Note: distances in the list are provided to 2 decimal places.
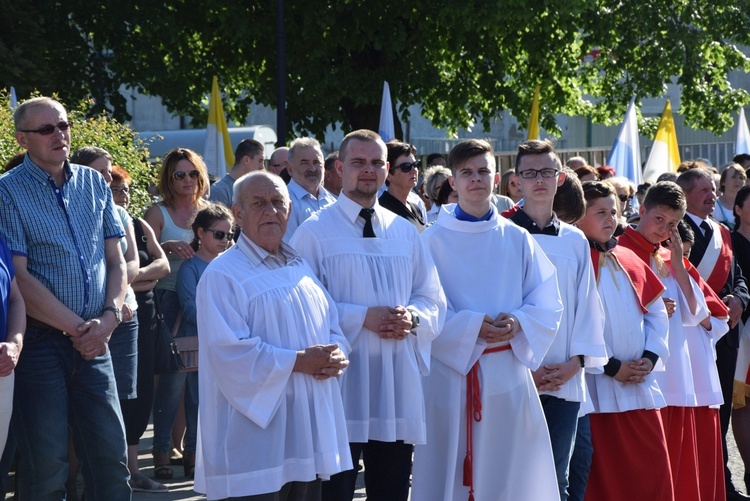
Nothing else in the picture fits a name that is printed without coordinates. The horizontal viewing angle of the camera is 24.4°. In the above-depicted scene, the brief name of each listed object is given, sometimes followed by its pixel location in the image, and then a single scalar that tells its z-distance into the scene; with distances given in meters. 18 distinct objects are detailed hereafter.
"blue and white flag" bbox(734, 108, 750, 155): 22.97
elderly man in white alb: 7.08
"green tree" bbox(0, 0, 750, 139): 28.06
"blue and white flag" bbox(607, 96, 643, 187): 21.26
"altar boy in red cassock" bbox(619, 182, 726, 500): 10.38
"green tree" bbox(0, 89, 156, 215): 14.24
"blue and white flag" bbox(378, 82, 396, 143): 19.83
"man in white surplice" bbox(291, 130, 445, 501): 8.19
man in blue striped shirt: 7.94
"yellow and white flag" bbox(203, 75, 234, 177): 19.67
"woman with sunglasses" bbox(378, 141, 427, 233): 11.10
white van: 34.61
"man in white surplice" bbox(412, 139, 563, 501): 8.54
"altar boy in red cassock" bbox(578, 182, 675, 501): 9.60
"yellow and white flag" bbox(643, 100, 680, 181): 22.06
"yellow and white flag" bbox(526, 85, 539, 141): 22.39
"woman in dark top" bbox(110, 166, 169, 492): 10.98
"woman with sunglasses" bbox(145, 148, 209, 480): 11.98
